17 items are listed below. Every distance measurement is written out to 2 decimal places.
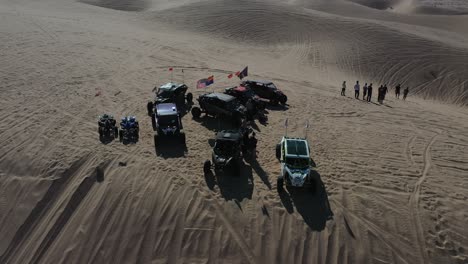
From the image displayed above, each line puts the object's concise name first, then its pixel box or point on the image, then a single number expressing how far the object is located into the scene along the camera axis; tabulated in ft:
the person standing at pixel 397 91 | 84.92
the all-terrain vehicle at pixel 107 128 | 54.54
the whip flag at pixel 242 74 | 73.60
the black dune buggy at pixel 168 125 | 52.70
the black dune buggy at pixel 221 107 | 59.67
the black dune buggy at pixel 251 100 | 64.20
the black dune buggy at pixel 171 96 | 63.29
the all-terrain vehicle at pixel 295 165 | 42.50
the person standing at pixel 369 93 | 76.69
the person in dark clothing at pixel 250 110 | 62.13
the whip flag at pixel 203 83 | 65.26
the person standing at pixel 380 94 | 77.53
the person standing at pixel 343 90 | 79.66
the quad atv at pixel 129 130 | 54.24
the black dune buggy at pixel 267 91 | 70.57
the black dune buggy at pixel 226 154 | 45.42
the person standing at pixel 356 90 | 79.10
